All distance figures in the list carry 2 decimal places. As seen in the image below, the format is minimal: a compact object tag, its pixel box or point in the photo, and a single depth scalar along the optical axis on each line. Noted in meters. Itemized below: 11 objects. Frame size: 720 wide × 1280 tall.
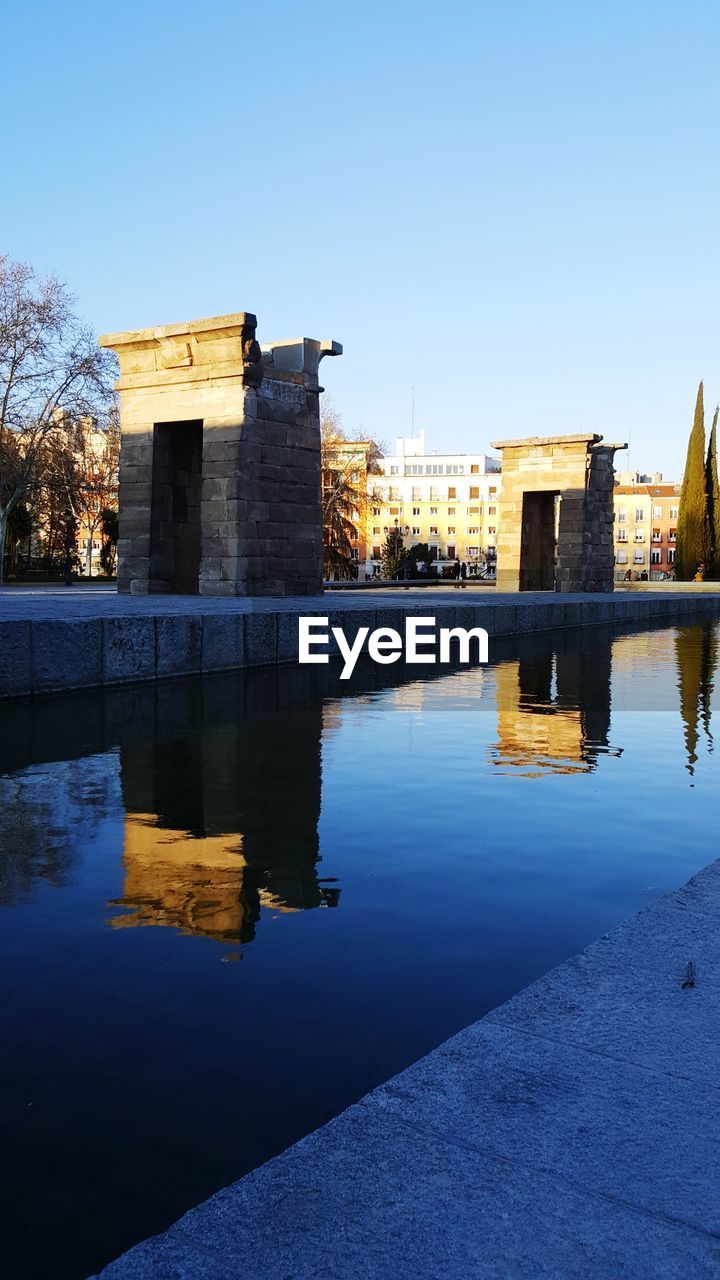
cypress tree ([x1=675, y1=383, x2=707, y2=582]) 54.81
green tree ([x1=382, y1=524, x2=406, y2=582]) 65.62
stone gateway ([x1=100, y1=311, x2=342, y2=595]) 18.77
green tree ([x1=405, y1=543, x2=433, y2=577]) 72.39
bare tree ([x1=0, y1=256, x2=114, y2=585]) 39.38
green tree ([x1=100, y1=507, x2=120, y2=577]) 68.81
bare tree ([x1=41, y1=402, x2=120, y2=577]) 43.12
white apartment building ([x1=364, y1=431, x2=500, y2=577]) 119.06
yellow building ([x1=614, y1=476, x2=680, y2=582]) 103.06
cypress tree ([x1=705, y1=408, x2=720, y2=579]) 55.56
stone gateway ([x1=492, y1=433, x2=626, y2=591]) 32.69
